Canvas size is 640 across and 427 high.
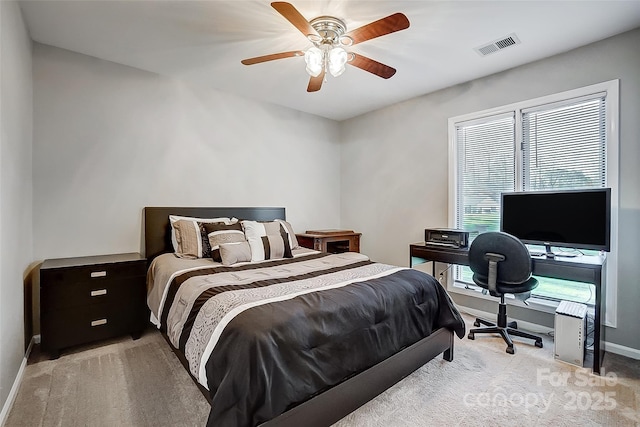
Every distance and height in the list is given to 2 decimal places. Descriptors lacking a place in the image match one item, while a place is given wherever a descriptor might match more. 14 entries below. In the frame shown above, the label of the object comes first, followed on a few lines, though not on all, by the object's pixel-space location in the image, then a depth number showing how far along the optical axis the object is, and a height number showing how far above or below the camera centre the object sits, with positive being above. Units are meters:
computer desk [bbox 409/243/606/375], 2.31 -0.53
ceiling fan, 1.99 +1.15
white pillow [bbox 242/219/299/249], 3.14 -0.22
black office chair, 2.57 -0.54
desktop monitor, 2.47 -0.08
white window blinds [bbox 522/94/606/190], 2.71 +0.60
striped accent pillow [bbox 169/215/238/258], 3.01 -0.25
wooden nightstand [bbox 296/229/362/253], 4.18 -0.45
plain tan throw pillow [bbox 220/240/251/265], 2.72 -0.40
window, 2.66 +0.54
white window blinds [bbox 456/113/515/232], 3.28 +0.45
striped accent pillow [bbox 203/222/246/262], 2.86 -0.26
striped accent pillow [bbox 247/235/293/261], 2.94 -0.39
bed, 1.35 -0.69
